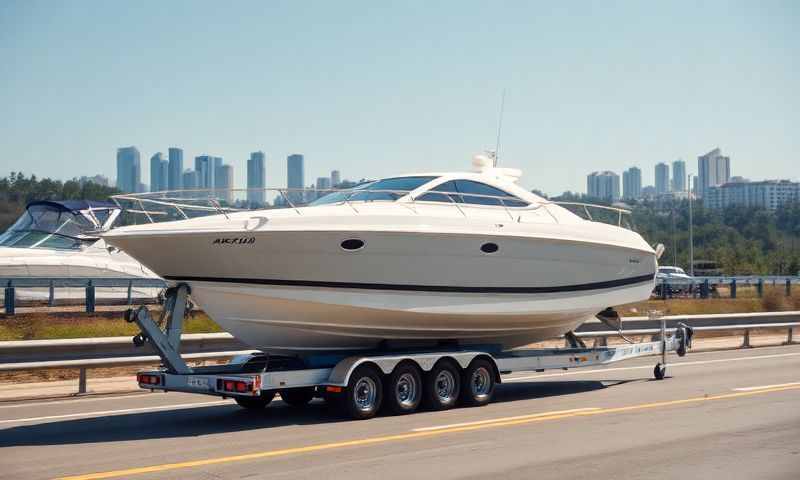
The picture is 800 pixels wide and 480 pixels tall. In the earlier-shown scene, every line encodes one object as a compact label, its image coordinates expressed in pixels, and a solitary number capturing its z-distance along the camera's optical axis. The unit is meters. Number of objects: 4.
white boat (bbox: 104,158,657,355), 11.27
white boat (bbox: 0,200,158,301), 26.72
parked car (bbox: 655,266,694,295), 37.95
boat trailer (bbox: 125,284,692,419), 10.98
